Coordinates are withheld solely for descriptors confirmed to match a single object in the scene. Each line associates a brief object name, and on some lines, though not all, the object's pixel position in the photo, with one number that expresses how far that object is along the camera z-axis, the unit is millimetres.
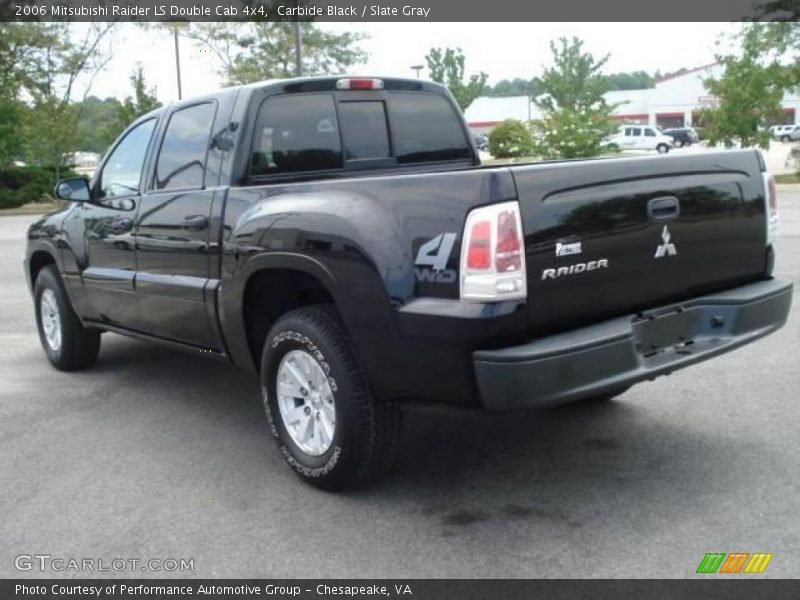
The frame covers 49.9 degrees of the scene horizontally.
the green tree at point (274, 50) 35719
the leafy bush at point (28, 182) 31438
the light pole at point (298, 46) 24125
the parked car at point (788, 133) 64875
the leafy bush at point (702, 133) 32356
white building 85688
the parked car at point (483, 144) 53272
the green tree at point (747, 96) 30153
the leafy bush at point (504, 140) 31747
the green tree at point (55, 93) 31000
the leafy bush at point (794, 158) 30641
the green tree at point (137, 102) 34906
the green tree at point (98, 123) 34938
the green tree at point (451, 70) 48156
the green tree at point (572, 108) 25594
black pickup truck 3248
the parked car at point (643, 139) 48875
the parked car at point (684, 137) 58000
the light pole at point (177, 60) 38566
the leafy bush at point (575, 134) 25484
